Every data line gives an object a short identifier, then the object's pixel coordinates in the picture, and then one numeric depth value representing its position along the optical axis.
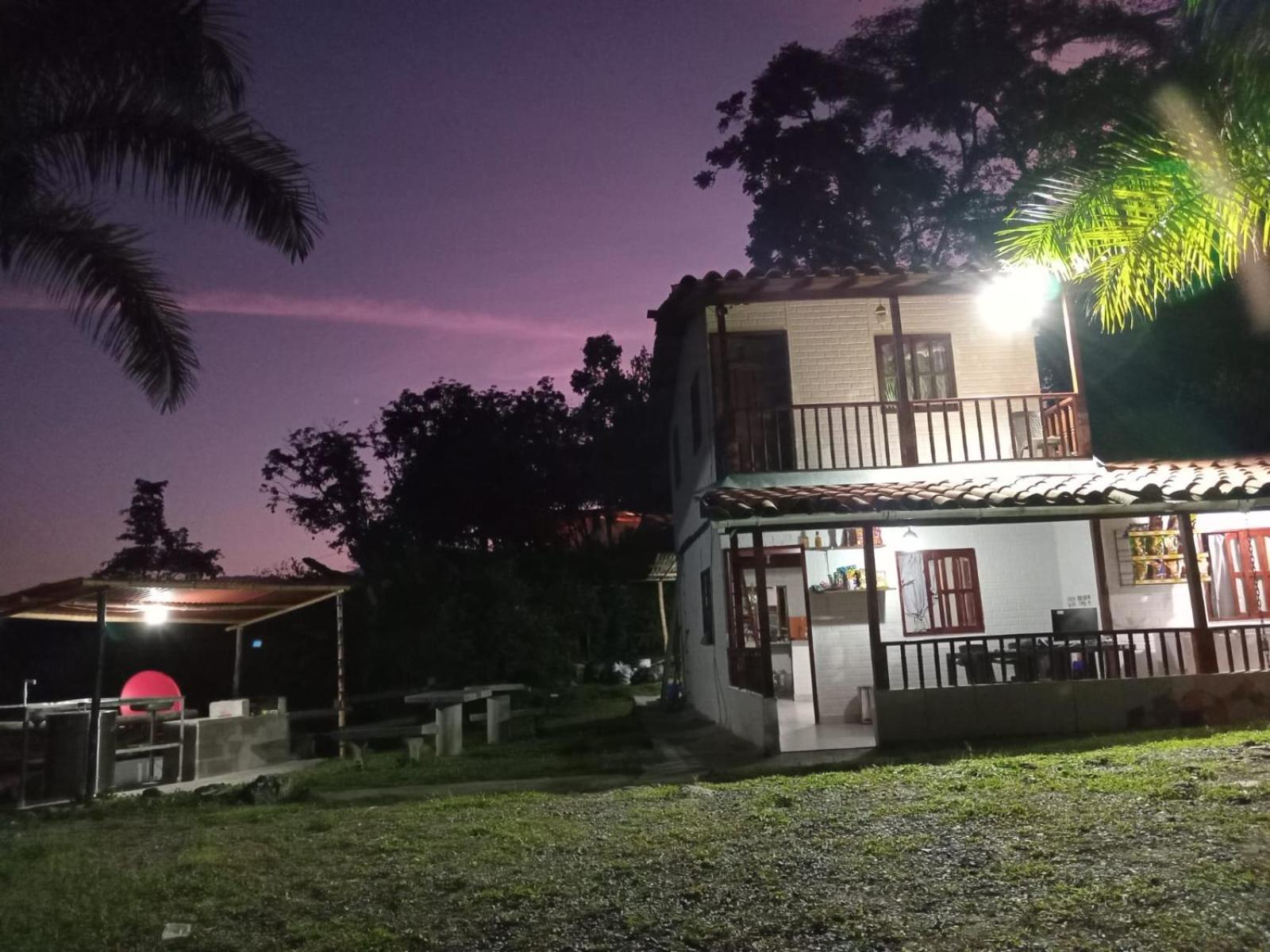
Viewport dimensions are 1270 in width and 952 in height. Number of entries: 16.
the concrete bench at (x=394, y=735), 12.83
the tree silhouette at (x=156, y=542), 33.19
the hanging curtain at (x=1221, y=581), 13.44
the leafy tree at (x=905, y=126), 28.59
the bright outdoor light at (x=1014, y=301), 13.23
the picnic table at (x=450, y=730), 13.15
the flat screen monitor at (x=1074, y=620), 12.02
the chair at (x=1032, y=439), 13.42
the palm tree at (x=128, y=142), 8.70
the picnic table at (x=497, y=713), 14.79
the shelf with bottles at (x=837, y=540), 13.60
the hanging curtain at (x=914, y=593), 13.58
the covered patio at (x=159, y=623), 10.35
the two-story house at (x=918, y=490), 12.12
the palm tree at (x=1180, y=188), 6.24
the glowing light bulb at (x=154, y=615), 13.62
